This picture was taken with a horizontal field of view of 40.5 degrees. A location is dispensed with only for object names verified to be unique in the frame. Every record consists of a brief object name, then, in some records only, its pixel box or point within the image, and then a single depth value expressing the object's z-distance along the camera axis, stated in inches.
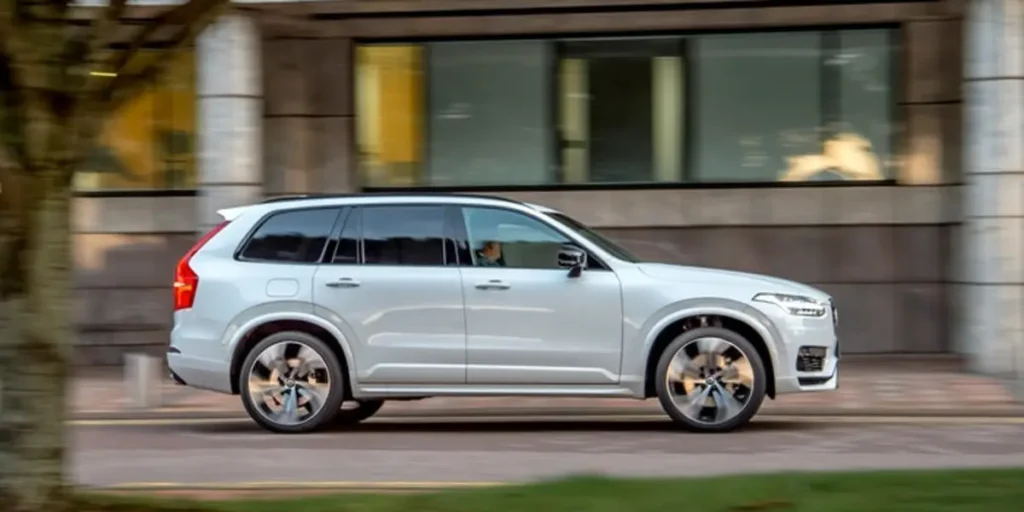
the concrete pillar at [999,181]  547.2
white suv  406.0
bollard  492.4
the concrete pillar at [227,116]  598.9
